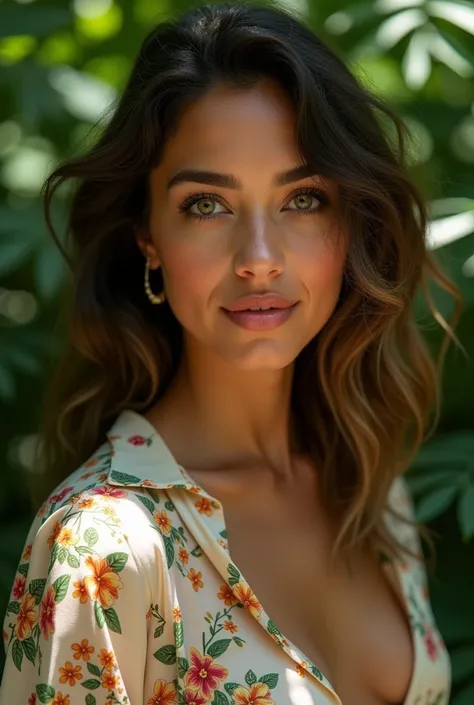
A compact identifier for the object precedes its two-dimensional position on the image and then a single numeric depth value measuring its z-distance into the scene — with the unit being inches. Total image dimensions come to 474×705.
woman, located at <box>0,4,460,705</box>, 50.0
